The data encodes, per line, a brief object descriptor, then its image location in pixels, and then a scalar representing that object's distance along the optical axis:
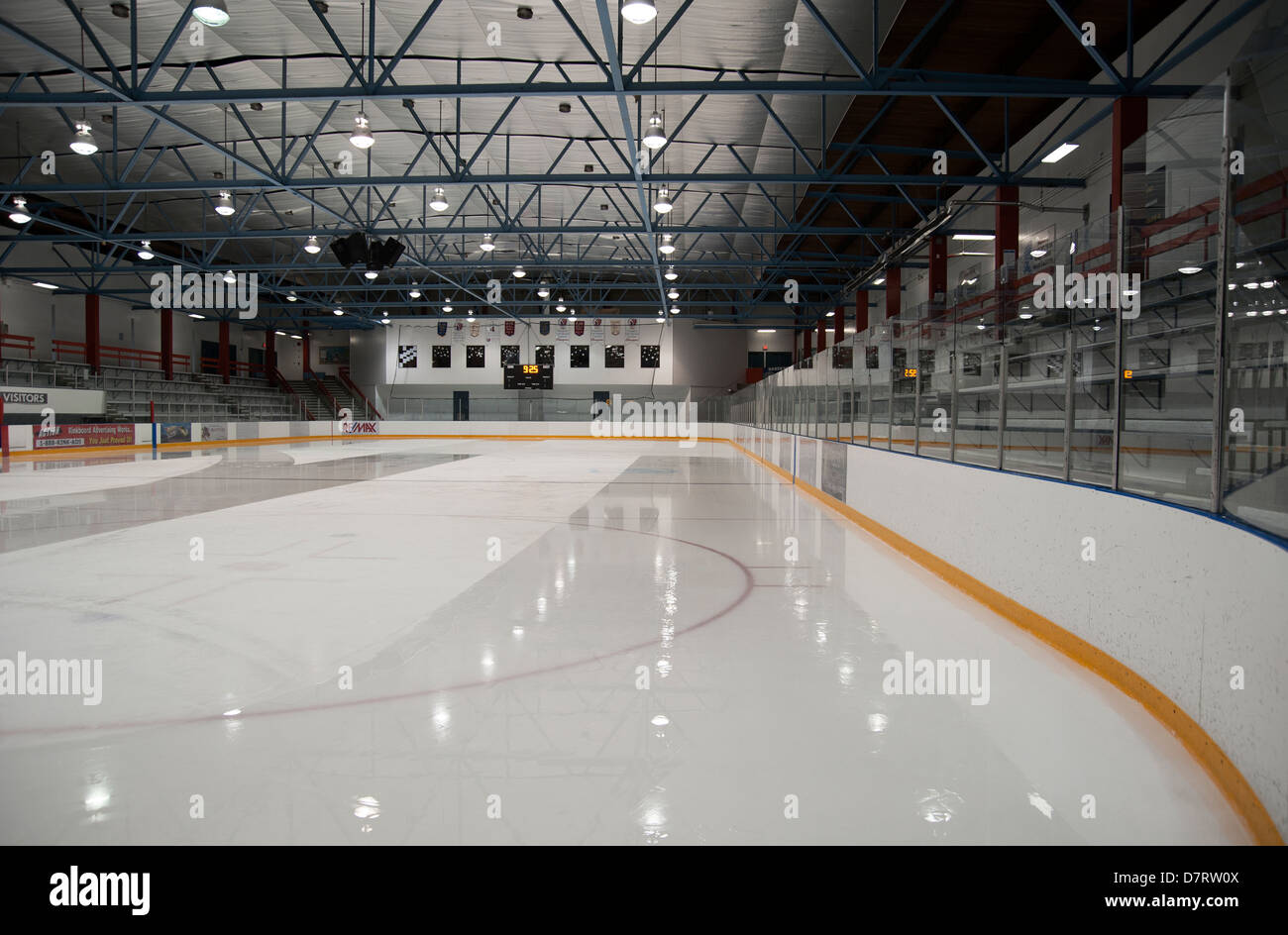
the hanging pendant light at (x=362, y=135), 12.87
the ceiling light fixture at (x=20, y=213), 18.70
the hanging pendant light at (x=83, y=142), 13.72
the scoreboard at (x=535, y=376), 43.59
